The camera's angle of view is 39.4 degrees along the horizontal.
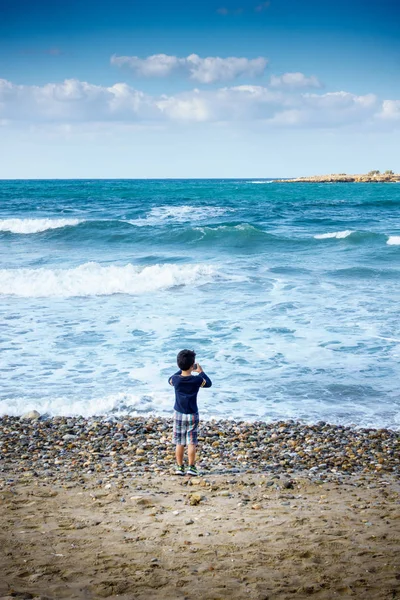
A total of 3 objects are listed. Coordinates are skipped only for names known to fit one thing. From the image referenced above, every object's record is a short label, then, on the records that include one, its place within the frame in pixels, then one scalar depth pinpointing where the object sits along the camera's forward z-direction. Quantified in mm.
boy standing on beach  6375
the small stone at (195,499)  5525
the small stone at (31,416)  8188
